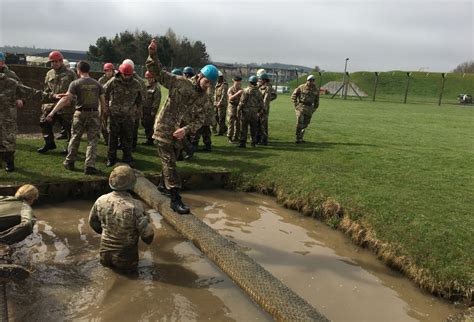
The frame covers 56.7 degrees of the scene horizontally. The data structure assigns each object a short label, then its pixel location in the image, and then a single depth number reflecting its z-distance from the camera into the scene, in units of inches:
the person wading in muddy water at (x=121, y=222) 196.7
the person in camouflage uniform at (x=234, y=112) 494.9
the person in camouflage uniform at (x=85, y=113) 320.2
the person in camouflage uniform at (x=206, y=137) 430.9
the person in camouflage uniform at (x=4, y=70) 309.3
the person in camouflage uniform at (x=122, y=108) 345.1
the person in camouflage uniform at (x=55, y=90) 376.2
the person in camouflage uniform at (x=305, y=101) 497.4
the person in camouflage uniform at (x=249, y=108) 468.1
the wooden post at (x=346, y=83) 1764.8
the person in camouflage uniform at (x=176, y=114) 249.4
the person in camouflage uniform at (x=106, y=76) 421.1
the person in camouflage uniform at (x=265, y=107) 497.0
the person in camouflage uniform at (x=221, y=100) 541.6
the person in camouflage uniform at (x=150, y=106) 437.4
